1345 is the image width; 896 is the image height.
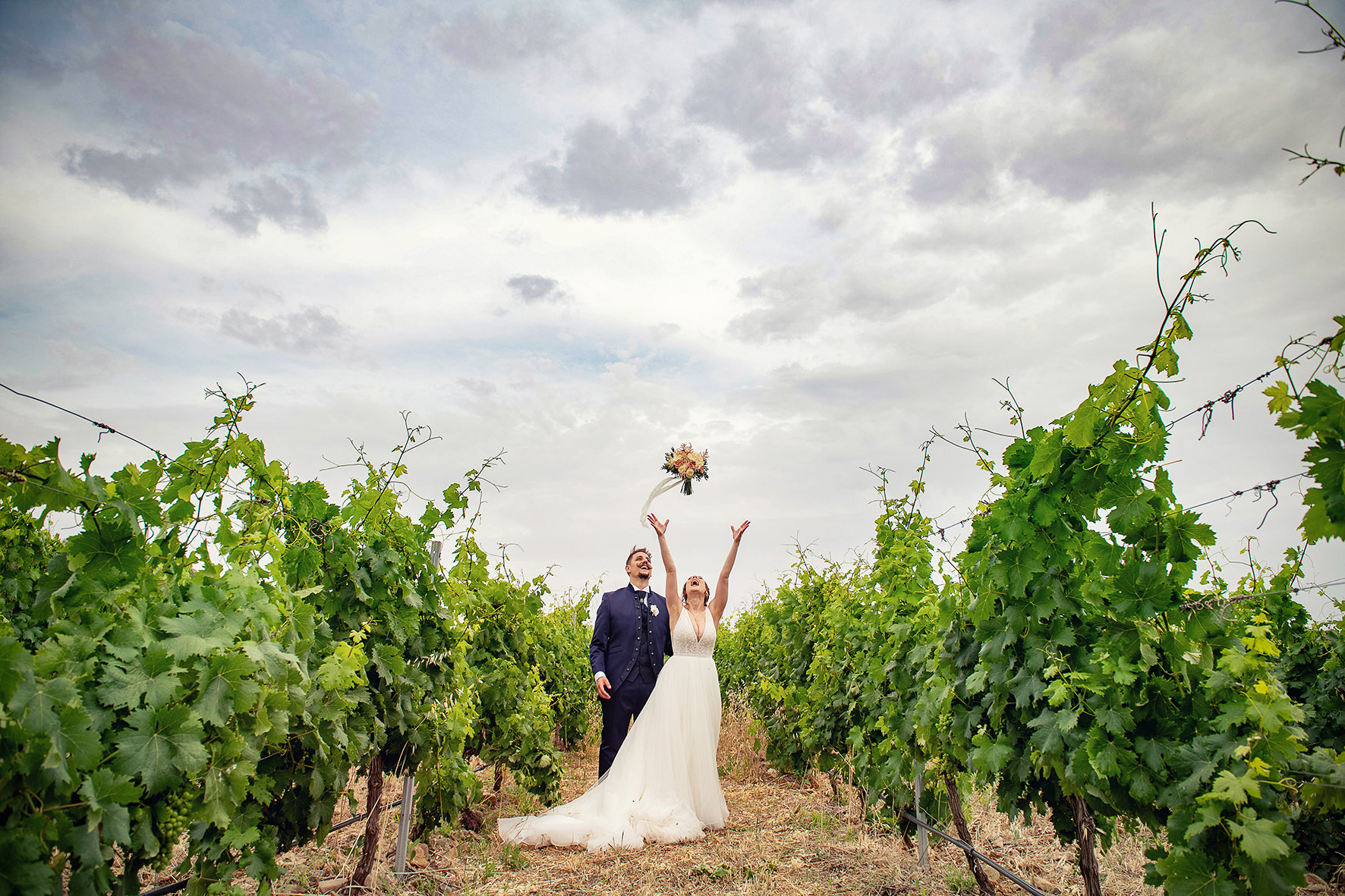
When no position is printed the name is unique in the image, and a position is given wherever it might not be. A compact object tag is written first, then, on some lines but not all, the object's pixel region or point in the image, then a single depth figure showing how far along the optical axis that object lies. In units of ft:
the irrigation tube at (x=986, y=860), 10.16
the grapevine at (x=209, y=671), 5.88
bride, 17.62
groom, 21.61
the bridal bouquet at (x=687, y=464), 25.54
